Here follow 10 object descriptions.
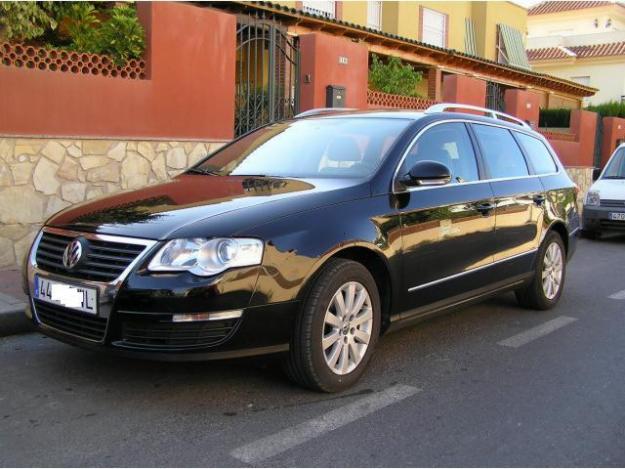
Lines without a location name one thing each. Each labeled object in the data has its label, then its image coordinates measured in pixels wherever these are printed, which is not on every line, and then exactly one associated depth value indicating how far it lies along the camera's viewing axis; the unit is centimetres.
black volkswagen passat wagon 340
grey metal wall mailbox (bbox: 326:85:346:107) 1032
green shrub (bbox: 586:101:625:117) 2380
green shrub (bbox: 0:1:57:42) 653
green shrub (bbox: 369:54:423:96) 1316
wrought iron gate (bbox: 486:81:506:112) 1653
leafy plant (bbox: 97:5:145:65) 762
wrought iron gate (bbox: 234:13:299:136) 970
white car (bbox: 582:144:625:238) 1094
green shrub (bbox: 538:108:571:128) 2141
